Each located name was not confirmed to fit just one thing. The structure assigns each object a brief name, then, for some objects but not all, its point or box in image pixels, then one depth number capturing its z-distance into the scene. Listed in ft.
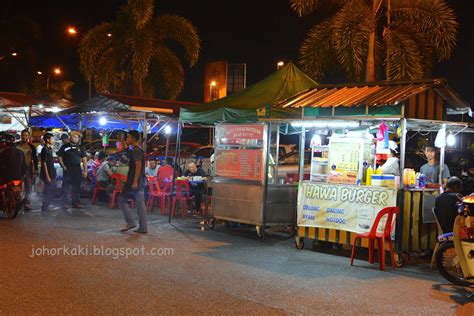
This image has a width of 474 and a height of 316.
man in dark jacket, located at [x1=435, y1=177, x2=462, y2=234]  28.81
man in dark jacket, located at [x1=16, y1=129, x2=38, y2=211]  45.57
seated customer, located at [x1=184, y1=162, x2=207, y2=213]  49.43
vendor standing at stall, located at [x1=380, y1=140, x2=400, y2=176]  31.99
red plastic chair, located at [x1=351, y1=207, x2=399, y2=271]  29.78
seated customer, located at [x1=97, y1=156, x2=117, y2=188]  53.80
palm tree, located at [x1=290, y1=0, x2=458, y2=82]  60.08
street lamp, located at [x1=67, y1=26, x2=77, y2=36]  90.27
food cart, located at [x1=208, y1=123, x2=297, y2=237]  37.76
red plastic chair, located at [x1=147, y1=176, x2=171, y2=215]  49.44
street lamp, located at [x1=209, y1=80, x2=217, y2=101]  154.61
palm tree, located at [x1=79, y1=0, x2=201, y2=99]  84.48
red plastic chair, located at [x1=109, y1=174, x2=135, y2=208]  50.97
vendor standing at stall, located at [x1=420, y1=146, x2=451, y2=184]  37.24
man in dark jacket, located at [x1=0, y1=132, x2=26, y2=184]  41.22
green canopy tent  37.91
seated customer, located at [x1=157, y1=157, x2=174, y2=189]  50.29
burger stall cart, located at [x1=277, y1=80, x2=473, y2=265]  31.01
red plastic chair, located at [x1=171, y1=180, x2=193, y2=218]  47.93
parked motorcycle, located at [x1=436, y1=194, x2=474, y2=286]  24.17
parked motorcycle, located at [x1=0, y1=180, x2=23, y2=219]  41.01
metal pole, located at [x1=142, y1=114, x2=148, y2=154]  57.52
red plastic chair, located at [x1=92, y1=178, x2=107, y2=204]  54.75
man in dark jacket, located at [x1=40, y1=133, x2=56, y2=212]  45.85
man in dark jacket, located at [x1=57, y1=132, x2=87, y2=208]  47.37
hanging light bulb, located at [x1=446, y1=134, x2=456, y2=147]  36.64
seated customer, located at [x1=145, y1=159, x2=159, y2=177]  52.90
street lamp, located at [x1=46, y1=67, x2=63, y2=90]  150.10
